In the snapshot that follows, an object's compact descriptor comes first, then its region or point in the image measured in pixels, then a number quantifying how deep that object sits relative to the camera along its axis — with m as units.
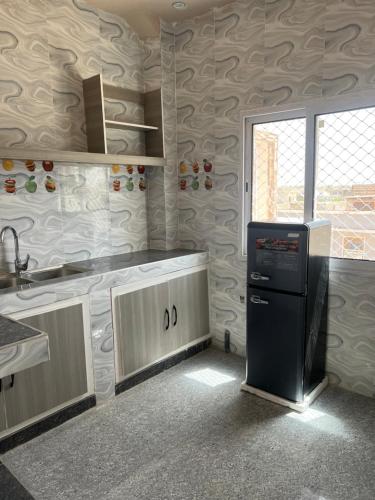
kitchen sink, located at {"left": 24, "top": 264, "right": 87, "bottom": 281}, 2.77
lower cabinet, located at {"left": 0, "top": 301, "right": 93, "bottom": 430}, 2.23
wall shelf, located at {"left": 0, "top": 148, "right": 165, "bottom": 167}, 2.40
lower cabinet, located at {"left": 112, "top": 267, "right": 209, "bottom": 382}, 2.81
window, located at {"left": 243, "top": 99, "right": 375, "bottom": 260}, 2.63
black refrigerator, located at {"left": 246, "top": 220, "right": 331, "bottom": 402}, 2.46
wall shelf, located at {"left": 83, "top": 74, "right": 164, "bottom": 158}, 2.91
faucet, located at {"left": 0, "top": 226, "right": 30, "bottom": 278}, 2.62
